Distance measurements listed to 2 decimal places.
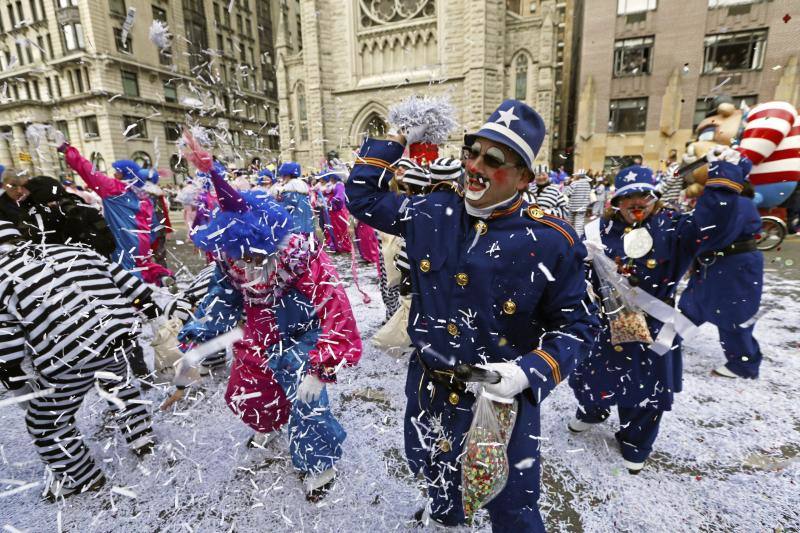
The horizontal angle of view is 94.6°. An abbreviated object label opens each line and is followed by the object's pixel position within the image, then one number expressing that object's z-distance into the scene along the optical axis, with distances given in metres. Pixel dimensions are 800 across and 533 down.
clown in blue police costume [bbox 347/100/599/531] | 1.59
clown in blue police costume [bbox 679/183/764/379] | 3.81
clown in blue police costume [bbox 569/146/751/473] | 2.66
